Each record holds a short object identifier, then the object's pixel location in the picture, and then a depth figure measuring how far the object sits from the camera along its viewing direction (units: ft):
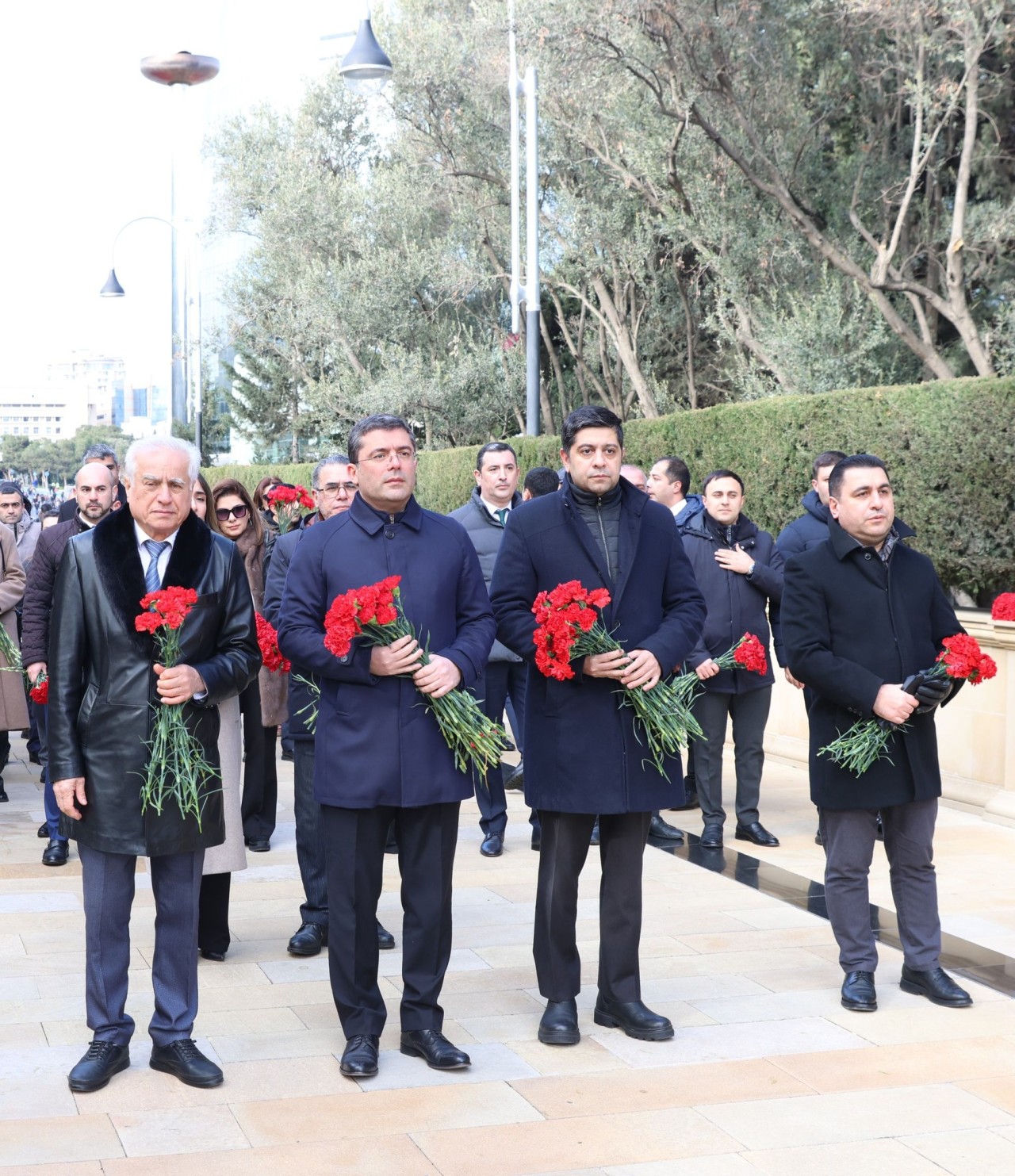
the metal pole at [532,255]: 58.08
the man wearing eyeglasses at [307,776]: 20.51
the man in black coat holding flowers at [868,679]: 17.99
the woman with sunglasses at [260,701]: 26.55
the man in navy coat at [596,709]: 16.46
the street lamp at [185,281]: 82.89
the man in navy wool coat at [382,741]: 15.40
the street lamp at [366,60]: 54.34
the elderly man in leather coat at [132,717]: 14.85
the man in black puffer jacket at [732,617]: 27.55
